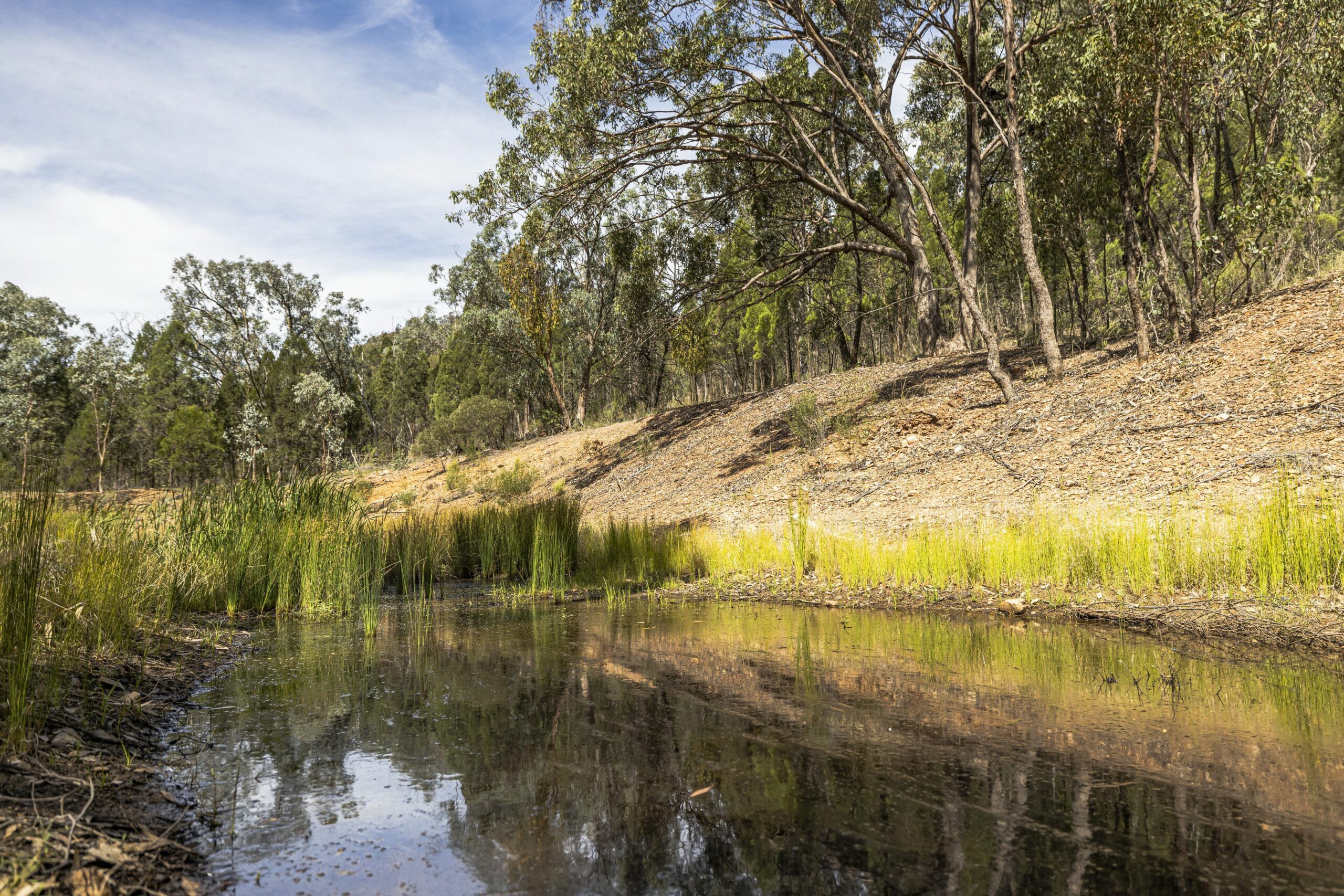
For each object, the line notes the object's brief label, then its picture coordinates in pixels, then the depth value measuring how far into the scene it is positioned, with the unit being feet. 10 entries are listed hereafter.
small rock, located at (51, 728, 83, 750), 9.43
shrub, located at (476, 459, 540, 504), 67.31
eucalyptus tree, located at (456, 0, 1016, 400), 43.21
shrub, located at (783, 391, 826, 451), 49.83
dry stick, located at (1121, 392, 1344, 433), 28.96
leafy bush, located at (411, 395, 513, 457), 108.06
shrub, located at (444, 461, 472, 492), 79.46
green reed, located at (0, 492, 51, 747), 8.85
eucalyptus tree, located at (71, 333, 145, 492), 116.98
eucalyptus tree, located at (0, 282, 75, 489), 114.01
